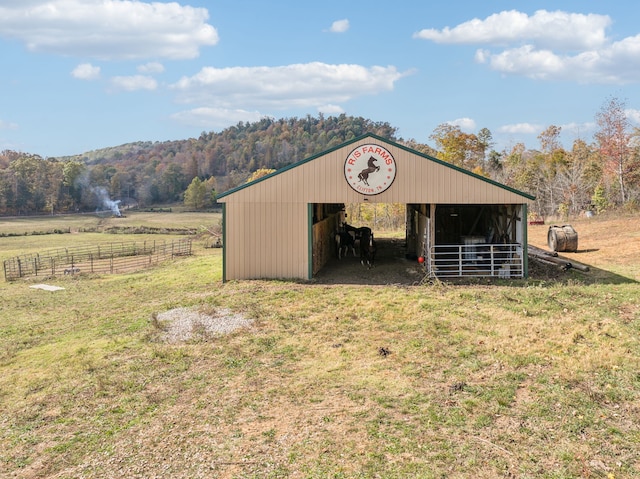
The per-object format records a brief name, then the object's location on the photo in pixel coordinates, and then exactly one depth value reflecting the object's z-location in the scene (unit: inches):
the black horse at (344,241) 886.4
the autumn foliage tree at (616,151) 1572.3
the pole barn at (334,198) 652.7
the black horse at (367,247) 781.9
